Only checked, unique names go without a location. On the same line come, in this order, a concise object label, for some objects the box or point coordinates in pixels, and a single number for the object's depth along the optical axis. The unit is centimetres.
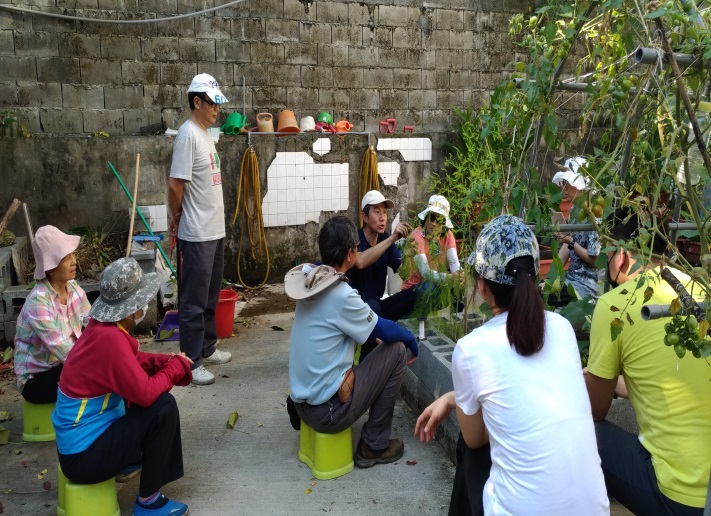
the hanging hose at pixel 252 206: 714
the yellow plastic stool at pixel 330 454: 365
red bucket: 570
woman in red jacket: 310
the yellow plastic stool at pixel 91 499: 313
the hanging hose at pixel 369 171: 761
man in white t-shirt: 477
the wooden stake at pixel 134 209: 532
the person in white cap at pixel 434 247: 473
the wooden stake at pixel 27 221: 593
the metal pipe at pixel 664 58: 229
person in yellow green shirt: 238
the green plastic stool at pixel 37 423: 398
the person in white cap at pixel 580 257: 468
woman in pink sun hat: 375
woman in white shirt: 214
